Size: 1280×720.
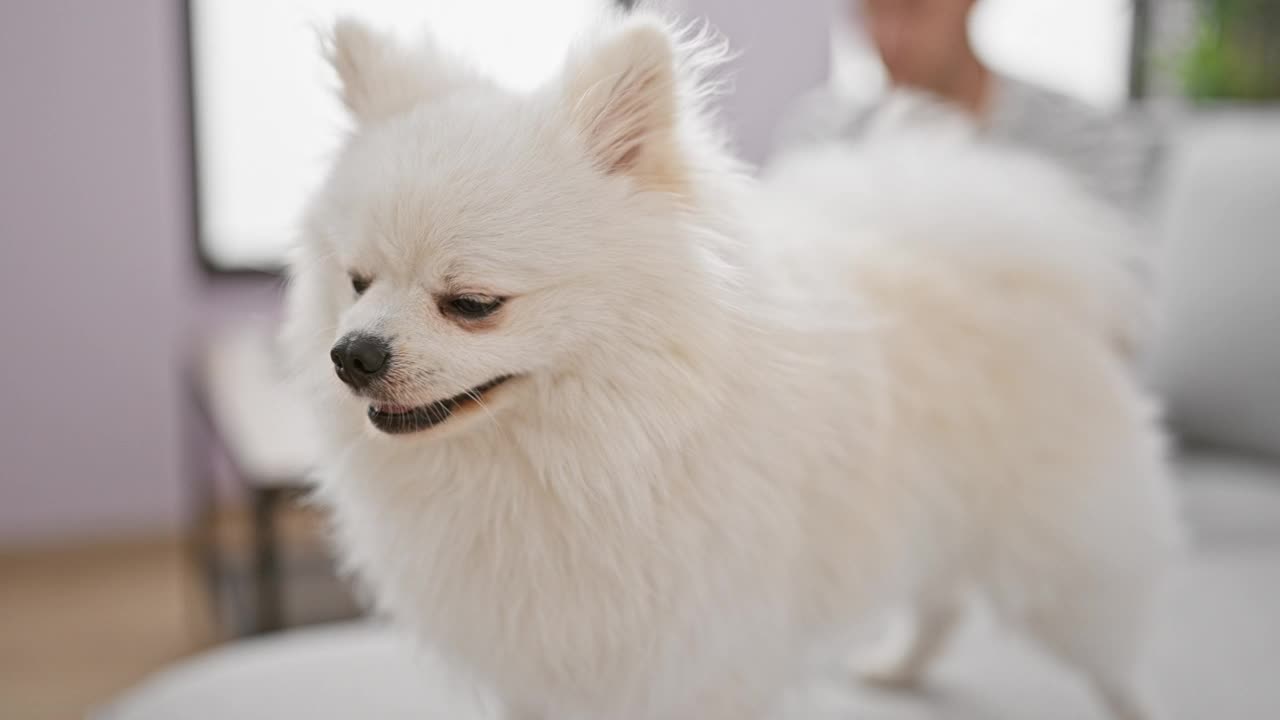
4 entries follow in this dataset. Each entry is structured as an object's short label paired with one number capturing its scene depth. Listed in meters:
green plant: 2.03
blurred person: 1.01
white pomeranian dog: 0.57
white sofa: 0.80
